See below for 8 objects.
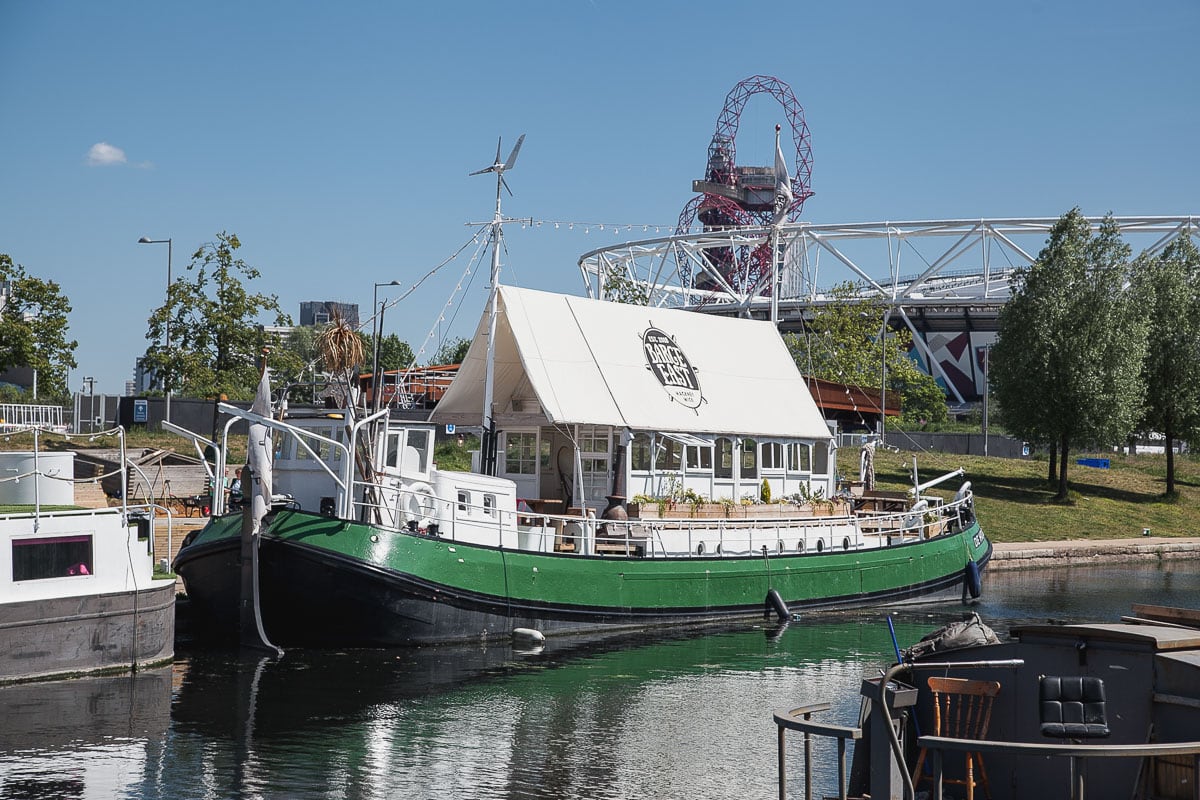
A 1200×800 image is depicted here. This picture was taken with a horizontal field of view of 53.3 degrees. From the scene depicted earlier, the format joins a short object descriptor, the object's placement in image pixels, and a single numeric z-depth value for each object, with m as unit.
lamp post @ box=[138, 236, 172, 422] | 47.38
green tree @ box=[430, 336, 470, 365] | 86.69
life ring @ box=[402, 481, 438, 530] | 25.03
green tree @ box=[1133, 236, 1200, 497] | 60.41
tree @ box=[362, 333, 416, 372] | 93.12
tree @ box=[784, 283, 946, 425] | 69.88
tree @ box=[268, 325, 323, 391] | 59.56
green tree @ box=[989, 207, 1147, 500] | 56.75
